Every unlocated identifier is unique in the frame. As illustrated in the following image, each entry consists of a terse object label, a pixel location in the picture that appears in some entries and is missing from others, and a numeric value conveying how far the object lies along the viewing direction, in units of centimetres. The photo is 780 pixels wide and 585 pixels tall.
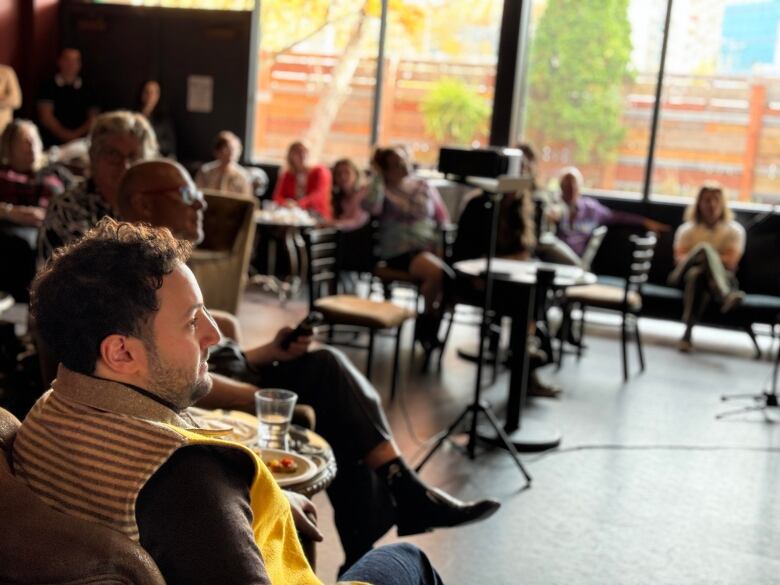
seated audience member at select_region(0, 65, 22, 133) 888
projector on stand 380
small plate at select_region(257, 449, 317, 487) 213
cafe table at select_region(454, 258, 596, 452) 444
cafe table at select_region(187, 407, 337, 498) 215
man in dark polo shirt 941
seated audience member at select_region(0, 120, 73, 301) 637
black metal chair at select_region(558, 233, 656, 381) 577
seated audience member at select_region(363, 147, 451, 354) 625
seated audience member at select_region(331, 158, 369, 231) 730
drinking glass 232
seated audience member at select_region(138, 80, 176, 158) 933
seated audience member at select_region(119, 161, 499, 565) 292
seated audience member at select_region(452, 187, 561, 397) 541
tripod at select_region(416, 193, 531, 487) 389
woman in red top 804
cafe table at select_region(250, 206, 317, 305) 725
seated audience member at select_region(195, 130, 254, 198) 797
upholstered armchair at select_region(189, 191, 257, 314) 585
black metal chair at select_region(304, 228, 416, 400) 493
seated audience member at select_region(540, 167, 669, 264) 728
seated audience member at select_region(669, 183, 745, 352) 686
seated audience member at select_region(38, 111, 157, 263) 348
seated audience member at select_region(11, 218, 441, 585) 129
